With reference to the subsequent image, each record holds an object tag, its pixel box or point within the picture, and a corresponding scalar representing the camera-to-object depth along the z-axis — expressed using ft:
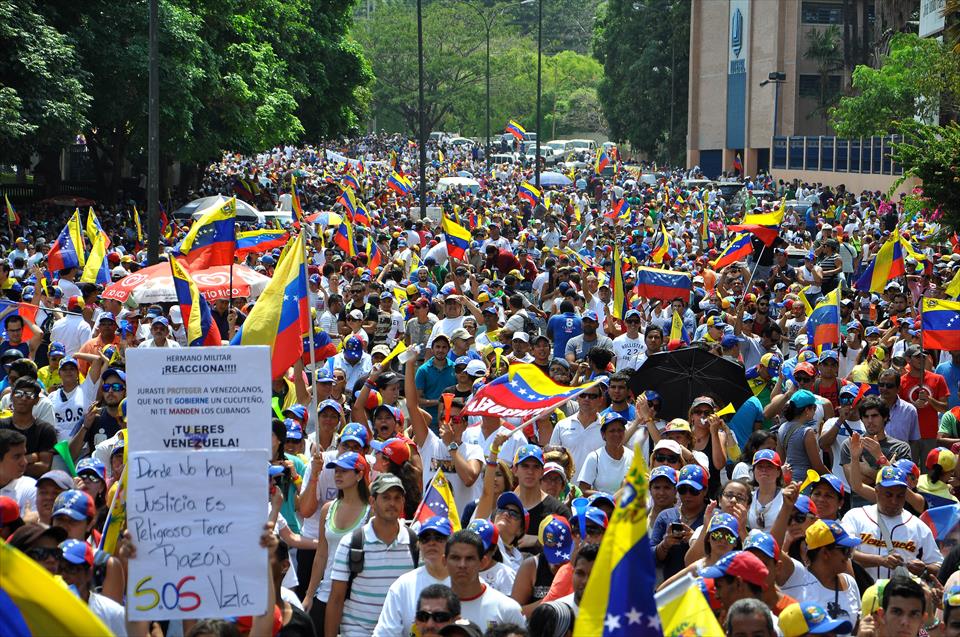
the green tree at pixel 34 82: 182.39
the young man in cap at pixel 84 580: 40.04
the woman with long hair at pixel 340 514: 48.37
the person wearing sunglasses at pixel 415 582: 41.50
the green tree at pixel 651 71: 493.36
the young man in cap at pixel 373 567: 44.80
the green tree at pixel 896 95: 235.40
